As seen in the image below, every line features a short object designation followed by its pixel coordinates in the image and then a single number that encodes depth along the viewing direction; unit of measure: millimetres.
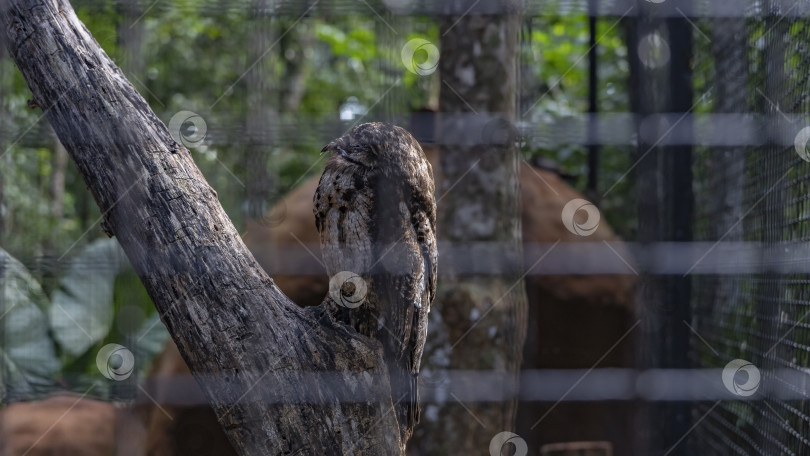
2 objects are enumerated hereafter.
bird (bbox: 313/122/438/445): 3906
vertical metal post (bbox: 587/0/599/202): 4704
